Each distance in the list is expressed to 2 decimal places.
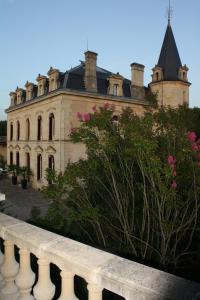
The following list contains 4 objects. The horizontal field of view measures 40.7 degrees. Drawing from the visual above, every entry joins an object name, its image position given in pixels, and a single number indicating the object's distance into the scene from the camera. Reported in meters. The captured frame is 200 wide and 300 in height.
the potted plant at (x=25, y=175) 25.75
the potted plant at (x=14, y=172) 27.62
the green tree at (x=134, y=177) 5.42
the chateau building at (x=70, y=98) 21.28
